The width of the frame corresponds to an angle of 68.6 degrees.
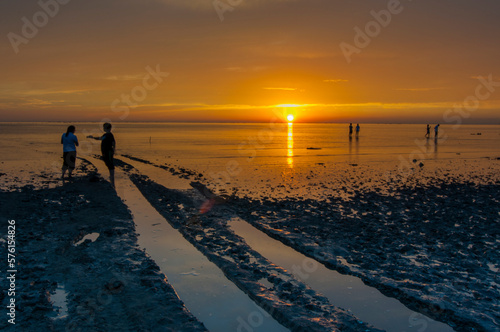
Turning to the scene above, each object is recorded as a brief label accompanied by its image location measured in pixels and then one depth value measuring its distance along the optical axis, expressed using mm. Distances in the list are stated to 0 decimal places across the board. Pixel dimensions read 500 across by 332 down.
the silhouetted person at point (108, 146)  16156
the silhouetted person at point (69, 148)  18625
